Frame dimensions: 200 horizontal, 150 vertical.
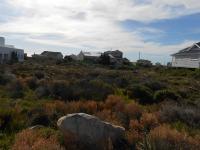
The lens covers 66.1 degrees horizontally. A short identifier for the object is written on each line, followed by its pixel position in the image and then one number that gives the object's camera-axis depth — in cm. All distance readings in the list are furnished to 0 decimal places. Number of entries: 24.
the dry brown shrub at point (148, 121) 389
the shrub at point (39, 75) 1141
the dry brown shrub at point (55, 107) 459
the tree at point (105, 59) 3198
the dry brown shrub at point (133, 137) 332
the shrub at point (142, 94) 690
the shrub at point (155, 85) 866
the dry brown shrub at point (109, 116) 398
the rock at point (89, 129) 327
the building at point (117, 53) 4813
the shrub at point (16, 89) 686
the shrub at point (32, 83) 847
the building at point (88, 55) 4152
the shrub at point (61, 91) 656
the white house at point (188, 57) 2573
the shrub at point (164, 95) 703
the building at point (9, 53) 3206
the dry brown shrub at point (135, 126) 380
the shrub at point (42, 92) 682
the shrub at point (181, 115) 436
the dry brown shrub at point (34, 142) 277
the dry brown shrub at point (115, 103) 490
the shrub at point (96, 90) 649
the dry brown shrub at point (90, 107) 479
